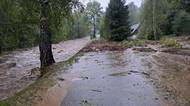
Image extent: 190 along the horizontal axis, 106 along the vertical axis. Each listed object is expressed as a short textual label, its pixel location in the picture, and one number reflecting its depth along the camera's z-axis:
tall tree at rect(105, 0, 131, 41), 20.44
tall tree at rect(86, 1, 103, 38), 39.38
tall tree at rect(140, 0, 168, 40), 21.64
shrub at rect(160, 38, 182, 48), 13.79
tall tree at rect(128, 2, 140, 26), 55.37
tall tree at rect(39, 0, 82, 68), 7.45
